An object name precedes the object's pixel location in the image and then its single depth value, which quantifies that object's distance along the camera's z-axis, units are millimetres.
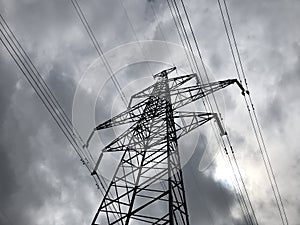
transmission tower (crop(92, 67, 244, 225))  8375
